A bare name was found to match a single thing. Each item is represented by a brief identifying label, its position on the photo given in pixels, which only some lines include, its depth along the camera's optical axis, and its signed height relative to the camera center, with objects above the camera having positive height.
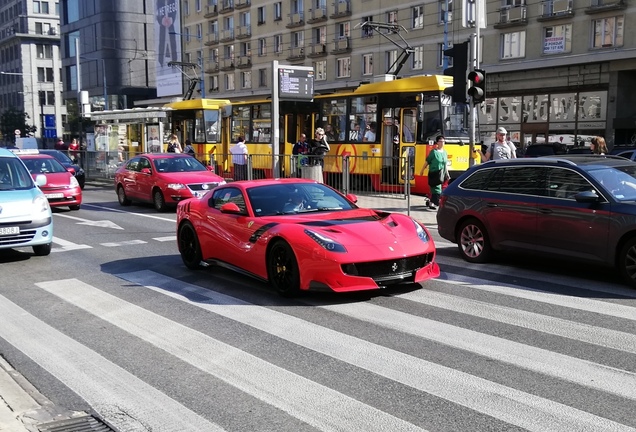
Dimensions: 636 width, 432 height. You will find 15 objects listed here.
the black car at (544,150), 31.12 -0.79
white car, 10.51 -1.14
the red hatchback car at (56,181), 18.17 -1.15
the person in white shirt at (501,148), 15.31 -0.34
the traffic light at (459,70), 14.29 +1.30
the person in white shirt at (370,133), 21.47 +0.04
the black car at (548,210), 8.30 -1.02
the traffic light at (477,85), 14.09 +0.98
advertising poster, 73.69 +9.84
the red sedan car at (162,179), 18.00 -1.14
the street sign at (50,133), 45.15 +0.34
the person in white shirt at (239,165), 21.66 -0.91
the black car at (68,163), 24.49 -0.90
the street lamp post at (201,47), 69.44 +9.22
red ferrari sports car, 7.43 -1.20
